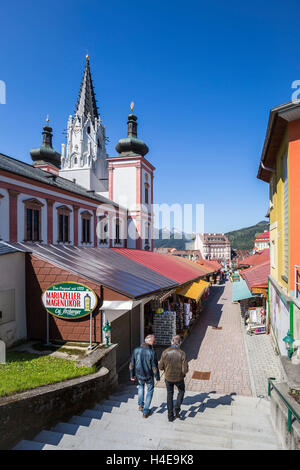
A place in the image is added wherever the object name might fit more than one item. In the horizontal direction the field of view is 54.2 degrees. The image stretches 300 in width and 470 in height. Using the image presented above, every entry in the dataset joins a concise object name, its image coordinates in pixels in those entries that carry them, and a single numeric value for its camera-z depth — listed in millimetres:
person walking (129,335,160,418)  6285
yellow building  7875
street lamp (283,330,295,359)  7262
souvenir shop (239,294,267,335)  15820
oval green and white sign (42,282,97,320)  9398
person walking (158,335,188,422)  6020
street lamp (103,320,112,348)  8752
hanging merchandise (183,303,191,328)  15510
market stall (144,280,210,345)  13141
